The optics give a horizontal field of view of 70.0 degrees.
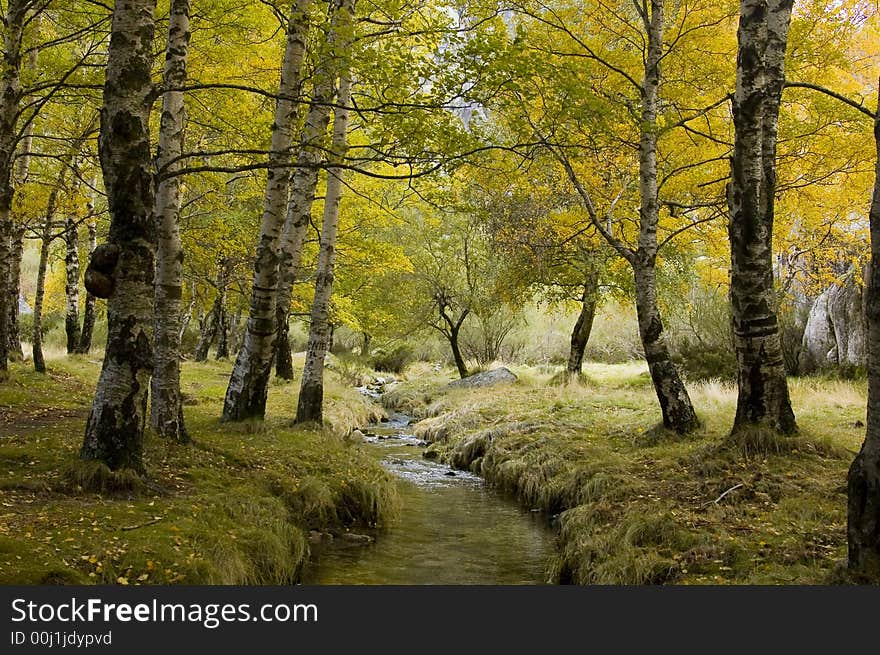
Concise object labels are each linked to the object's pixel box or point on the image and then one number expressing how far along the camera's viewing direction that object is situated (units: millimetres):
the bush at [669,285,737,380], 18734
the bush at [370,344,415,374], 34375
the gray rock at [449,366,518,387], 20641
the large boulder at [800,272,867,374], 16953
